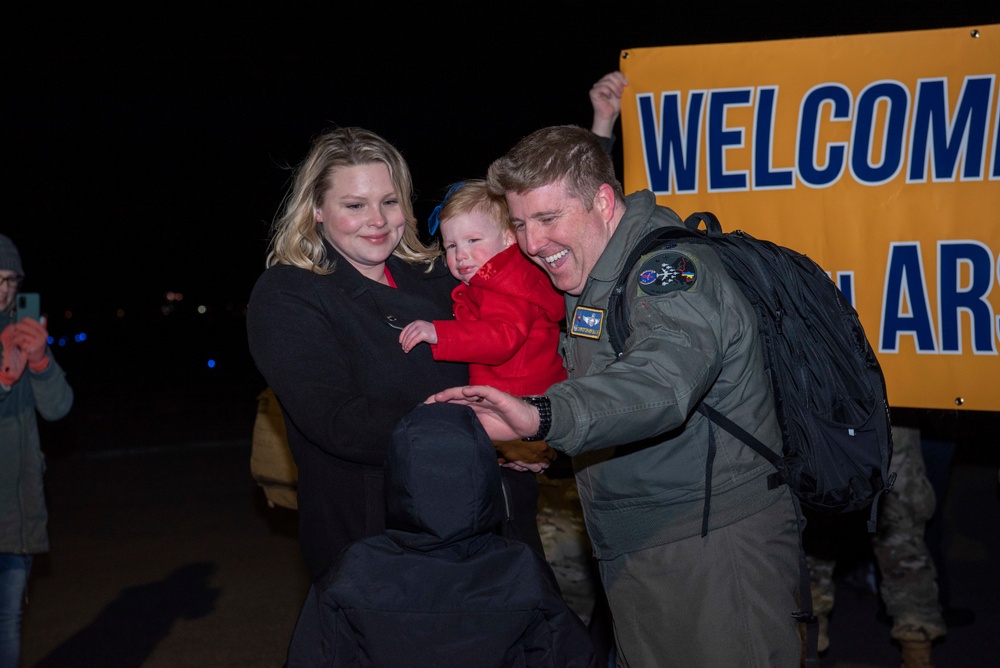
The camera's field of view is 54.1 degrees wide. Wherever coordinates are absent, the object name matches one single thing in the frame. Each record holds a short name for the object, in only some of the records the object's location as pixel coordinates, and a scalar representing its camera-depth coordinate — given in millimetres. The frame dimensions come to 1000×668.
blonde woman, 2814
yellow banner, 3979
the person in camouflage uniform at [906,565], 4879
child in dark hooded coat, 2309
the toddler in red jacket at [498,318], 3102
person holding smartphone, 4312
